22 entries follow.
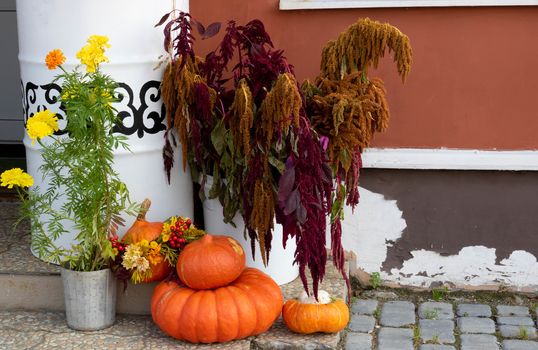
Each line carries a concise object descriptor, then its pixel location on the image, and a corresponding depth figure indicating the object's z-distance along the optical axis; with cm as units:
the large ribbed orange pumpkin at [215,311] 362
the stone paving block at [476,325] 416
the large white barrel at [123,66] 396
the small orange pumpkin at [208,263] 371
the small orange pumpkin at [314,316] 373
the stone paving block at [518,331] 410
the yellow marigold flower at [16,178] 357
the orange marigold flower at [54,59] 362
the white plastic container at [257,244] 415
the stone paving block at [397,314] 426
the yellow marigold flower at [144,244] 384
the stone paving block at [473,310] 438
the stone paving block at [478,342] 398
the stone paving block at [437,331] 406
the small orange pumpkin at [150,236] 390
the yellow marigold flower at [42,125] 353
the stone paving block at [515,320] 425
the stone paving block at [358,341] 396
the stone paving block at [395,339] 397
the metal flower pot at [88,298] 377
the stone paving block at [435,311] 434
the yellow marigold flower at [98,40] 362
